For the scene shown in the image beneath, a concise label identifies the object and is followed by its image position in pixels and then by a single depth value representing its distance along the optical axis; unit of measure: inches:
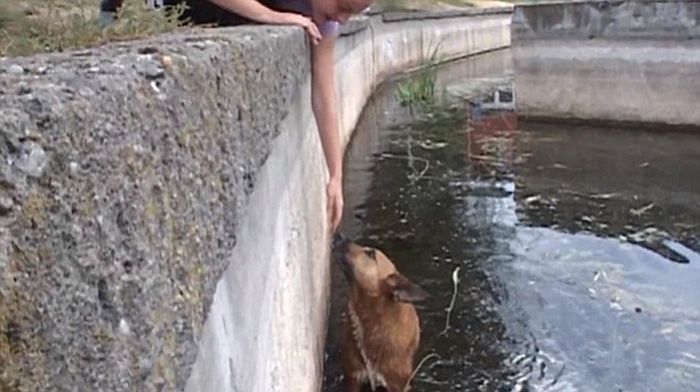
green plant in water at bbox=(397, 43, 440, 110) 658.8
